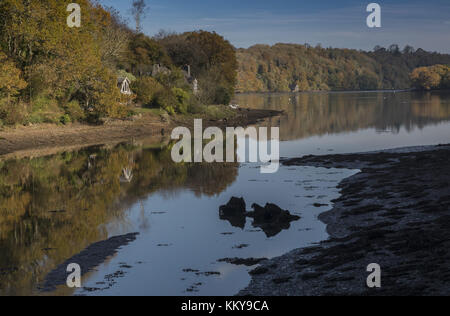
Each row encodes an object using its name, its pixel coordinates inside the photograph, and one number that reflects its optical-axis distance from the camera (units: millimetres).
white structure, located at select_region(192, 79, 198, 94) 85350
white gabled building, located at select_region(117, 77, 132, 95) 67500
